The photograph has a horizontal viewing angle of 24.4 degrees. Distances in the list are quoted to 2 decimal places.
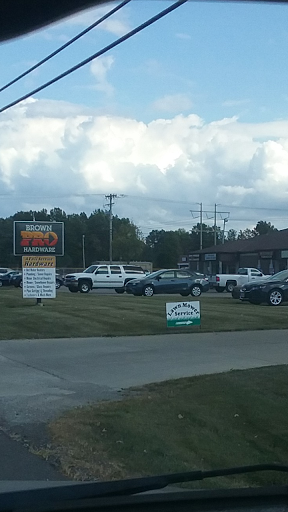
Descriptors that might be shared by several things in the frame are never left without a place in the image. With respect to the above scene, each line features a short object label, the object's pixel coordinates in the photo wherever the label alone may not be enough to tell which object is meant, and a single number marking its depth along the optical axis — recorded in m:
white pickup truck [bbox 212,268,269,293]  41.28
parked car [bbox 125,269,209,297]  33.47
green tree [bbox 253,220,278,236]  131.10
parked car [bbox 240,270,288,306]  26.12
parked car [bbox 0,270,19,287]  52.75
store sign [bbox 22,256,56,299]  23.50
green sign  17.59
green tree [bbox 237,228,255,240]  137.25
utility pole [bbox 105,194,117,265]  82.11
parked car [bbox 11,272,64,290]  48.58
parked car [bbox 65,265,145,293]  38.78
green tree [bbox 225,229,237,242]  149.54
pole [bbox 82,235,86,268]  104.12
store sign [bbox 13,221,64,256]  24.31
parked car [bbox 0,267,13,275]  56.78
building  61.59
